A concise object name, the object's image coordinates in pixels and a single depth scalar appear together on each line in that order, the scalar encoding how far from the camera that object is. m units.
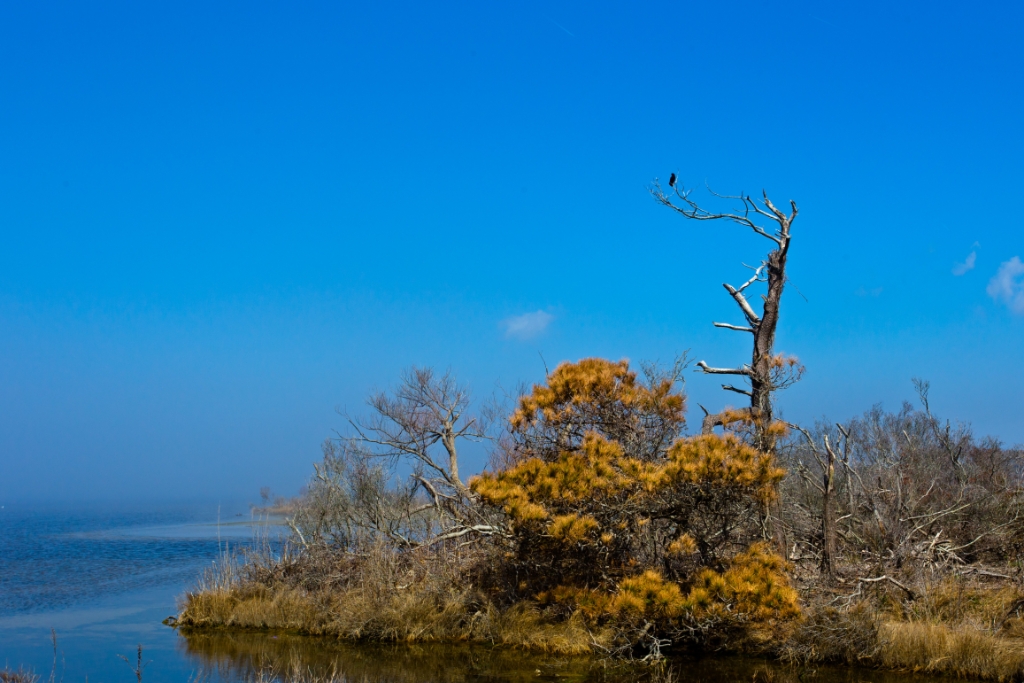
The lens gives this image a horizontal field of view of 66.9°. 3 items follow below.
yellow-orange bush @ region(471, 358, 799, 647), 11.20
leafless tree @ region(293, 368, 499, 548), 17.17
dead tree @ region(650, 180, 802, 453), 13.44
